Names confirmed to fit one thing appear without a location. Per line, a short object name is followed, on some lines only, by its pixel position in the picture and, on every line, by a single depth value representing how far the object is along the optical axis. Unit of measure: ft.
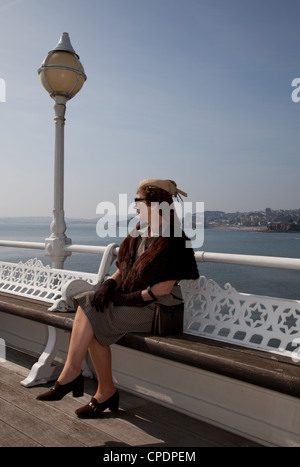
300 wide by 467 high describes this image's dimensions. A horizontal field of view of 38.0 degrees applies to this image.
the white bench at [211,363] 7.79
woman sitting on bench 9.07
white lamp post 14.56
